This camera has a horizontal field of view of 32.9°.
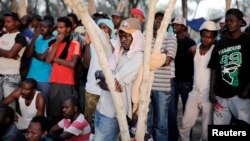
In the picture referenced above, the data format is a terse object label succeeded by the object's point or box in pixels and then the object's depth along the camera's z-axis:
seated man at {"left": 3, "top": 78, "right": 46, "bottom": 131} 5.28
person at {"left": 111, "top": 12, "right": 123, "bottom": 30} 6.71
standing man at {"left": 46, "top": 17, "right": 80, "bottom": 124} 5.30
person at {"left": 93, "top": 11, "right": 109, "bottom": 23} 6.96
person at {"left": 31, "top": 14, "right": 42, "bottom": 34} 7.01
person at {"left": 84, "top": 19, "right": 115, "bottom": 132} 5.11
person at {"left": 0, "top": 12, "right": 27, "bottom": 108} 5.47
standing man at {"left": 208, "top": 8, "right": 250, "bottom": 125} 4.46
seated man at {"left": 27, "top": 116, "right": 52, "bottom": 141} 4.43
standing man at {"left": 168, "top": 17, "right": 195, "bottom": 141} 5.92
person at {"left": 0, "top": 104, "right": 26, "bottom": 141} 4.19
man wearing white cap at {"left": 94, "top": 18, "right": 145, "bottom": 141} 3.49
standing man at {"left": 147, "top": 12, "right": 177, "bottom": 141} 4.98
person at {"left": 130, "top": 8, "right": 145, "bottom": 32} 6.70
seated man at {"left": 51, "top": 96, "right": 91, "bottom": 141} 5.04
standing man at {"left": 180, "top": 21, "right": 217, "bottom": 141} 5.04
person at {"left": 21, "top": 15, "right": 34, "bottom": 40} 6.53
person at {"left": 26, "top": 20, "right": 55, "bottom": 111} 5.50
